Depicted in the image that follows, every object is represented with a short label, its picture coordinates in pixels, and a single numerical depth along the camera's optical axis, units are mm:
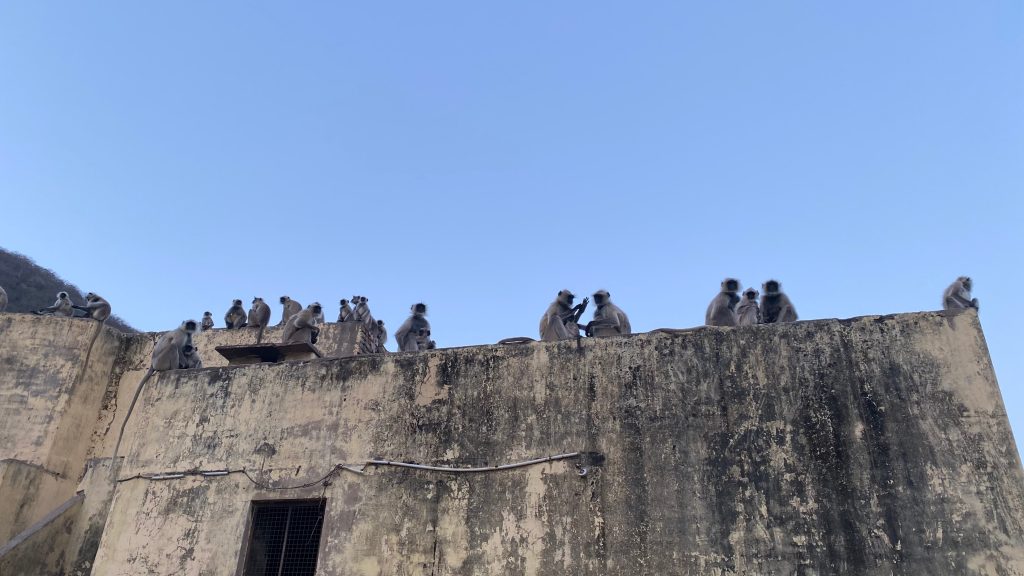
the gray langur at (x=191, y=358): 12891
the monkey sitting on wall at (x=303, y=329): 12820
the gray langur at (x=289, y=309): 18683
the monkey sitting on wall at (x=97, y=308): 16172
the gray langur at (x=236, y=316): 20609
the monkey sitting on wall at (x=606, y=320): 12055
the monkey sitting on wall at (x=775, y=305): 12453
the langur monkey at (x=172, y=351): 12453
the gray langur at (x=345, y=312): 19703
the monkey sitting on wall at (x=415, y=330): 18656
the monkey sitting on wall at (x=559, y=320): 12359
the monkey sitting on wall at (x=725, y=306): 12742
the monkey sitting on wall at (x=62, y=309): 16734
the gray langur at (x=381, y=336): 18931
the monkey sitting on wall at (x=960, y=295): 11211
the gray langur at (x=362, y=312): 20023
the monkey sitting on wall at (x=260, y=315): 17969
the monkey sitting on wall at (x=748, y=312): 13645
